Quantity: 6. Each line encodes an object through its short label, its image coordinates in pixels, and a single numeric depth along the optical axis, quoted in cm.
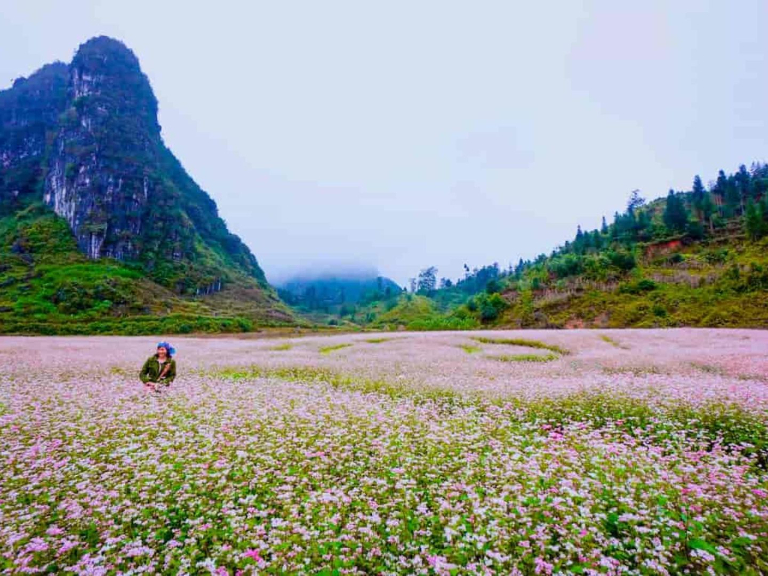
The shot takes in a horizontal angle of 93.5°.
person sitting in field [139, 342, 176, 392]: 1447
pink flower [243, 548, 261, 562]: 491
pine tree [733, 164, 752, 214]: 11710
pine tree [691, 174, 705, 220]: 11356
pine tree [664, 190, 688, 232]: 10056
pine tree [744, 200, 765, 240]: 7894
